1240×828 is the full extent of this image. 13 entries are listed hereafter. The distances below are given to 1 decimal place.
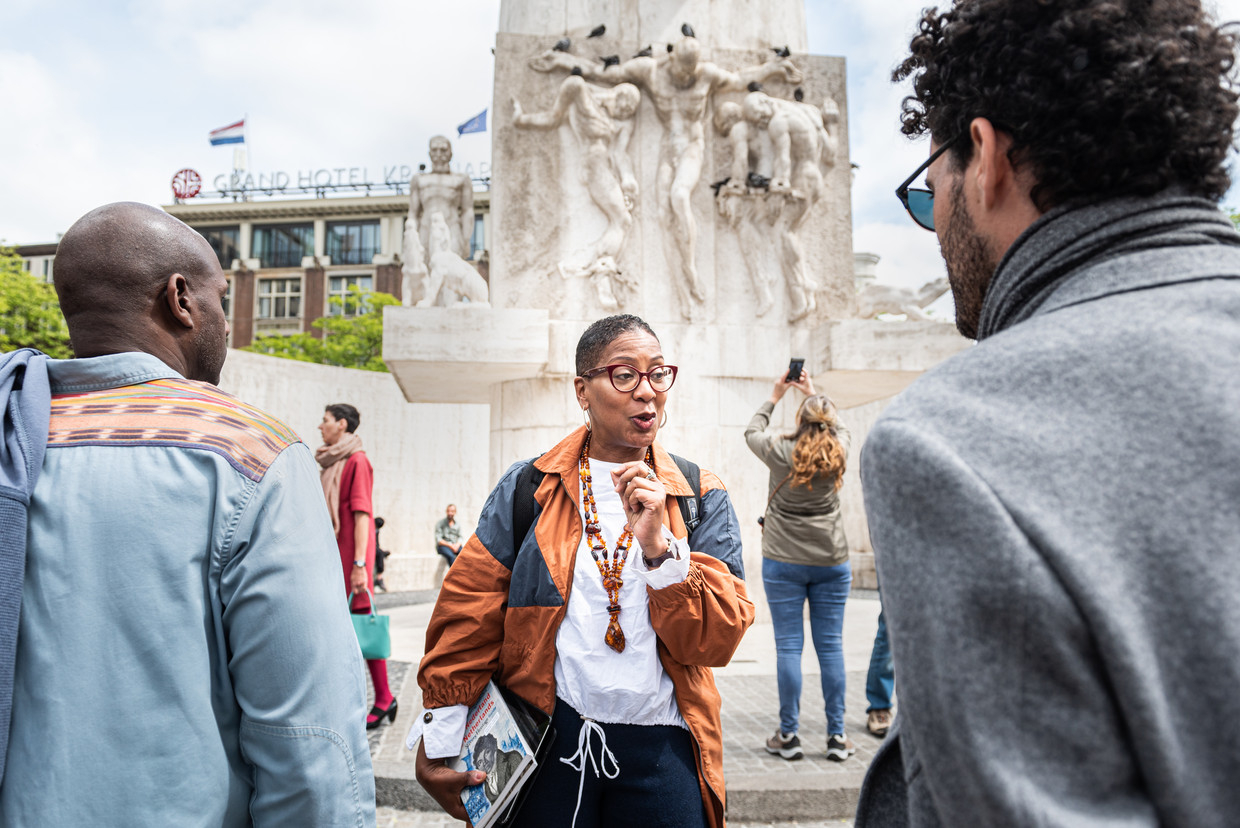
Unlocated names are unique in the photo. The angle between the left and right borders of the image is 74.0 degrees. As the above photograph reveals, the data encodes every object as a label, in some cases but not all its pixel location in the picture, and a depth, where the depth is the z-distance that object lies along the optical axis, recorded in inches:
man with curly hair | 27.5
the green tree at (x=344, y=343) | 1194.0
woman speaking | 75.9
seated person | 597.6
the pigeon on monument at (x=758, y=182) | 345.1
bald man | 47.1
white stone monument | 335.3
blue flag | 967.6
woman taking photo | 174.4
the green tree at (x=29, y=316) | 797.2
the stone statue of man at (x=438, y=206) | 363.6
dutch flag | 1491.1
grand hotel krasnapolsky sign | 1690.5
